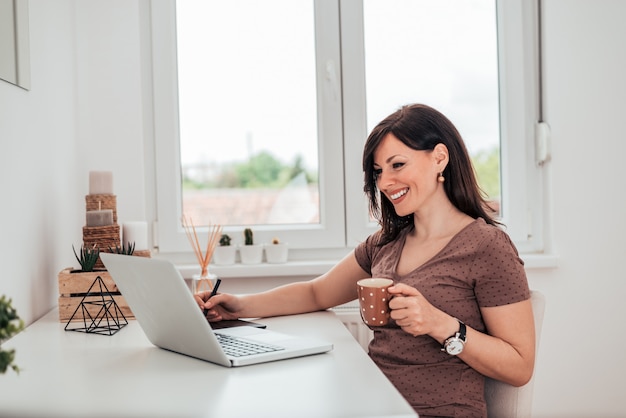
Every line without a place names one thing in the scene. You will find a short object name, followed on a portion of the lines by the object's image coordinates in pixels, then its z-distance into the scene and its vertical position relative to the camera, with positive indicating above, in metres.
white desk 1.08 -0.30
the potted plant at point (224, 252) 2.46 -0.17
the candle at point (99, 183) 2.09 +0.06
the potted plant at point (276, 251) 2.47 -0.17
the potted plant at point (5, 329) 0.84 -0.14
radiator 2.41 -0.42
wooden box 1.82 -0.22
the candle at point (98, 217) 2.01 -0.03
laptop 1.31 -0.23
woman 1.51 -0.19
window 2.54 +0.35
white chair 1.54 -0.43
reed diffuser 2.16 -0.15
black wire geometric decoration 1.78 -0.26
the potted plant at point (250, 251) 2.47 -0.17
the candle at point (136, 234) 2.08 -0.09
